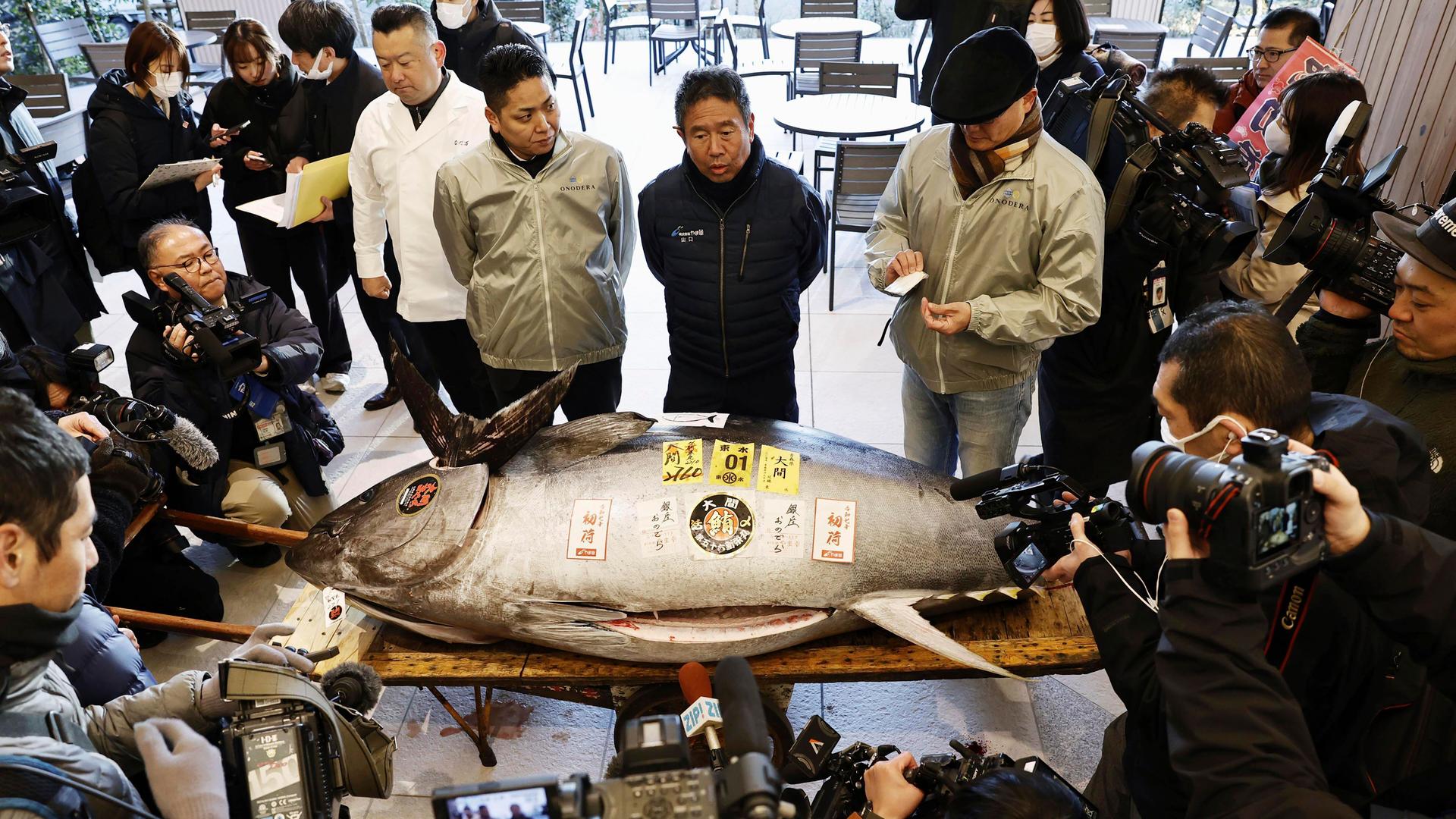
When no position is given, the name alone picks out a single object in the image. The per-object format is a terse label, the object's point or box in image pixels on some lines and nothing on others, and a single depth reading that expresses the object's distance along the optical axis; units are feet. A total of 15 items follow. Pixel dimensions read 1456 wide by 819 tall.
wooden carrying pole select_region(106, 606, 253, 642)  8.11
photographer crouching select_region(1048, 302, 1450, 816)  5.08
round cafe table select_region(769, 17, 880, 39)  23.88
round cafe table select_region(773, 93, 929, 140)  17.62
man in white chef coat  10.01
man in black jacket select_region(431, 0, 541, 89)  13.43
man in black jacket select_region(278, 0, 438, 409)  11.91
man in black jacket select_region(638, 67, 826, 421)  8.36
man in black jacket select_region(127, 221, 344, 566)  9.40
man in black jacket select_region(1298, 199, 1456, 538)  5.96
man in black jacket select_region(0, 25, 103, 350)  11.50
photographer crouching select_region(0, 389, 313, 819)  4.44
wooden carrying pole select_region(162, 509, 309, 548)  9.20
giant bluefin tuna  7.24
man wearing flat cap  7.58
